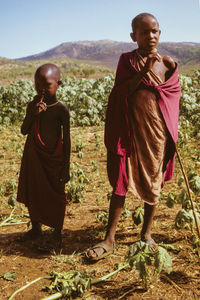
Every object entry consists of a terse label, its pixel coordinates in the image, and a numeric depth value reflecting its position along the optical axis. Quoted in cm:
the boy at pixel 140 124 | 228
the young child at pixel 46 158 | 248
